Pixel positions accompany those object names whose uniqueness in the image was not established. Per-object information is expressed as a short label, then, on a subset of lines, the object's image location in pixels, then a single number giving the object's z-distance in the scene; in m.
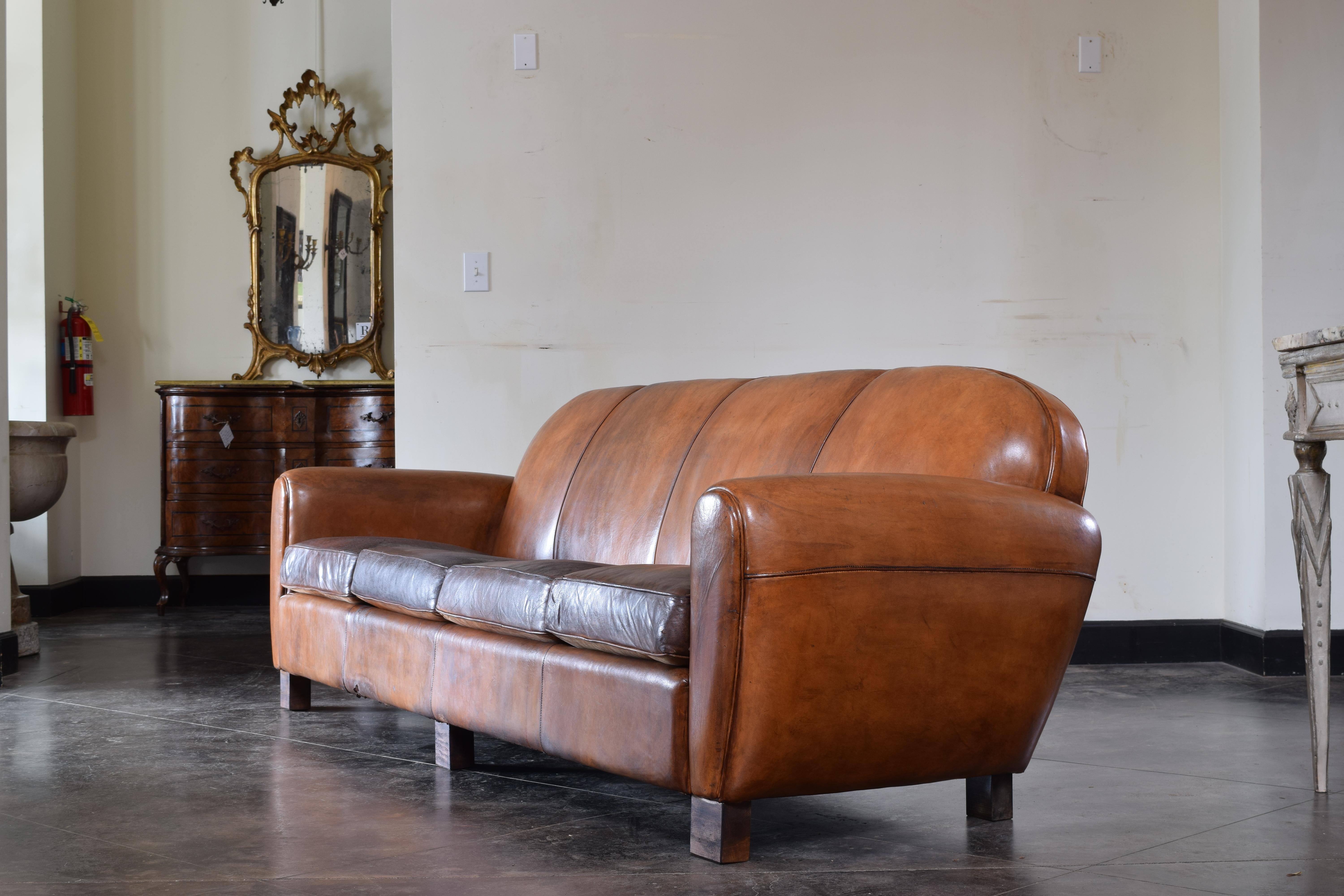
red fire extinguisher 5.47
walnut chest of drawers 5.34
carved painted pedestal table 2.20
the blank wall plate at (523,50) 3.87
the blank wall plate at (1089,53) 3.91
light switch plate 3.83
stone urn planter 4.54
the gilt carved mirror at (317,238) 5.81
